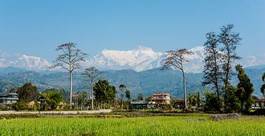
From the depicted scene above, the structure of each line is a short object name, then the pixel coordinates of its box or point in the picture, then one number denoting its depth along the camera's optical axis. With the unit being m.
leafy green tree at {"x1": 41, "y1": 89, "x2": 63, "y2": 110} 93.44
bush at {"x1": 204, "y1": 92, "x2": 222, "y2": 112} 78.81
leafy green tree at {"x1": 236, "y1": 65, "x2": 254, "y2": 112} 70.50
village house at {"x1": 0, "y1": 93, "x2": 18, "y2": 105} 164.48
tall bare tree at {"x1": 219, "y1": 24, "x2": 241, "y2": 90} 76.00
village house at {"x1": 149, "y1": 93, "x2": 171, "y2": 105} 194.25
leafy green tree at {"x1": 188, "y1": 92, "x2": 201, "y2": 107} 135.15
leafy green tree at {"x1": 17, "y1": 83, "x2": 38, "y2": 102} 146.12
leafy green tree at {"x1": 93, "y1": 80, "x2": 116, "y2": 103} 122.15
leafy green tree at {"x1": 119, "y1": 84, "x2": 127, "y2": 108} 156.27
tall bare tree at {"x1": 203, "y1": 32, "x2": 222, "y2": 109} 78.38
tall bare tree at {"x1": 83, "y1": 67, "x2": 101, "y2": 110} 117.45
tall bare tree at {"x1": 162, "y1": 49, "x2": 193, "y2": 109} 92.88
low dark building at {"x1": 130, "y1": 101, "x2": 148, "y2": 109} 171.61
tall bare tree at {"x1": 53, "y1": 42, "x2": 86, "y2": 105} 94.56
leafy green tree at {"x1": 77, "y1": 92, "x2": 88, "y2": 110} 150.12
